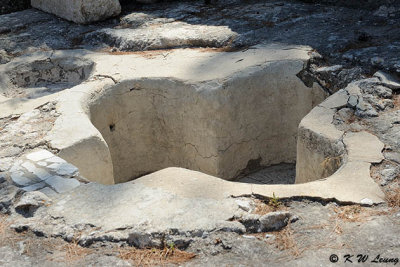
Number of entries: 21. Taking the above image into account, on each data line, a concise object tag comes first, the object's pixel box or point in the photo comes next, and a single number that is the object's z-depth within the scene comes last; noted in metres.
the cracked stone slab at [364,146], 3.19
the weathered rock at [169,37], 5.37
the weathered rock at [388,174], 2.98
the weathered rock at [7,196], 2.93
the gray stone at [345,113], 3.72
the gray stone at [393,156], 3.16
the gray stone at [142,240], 2.55
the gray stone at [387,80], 4.05
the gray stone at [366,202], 2.76
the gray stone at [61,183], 3.04
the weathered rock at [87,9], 6.14
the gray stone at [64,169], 3.21
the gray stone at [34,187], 3.06
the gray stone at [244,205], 2.75
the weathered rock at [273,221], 2.62
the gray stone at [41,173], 3.18
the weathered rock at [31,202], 2.88
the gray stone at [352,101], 3.84
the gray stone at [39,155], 3.41
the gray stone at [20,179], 3.12
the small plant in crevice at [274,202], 2.79
